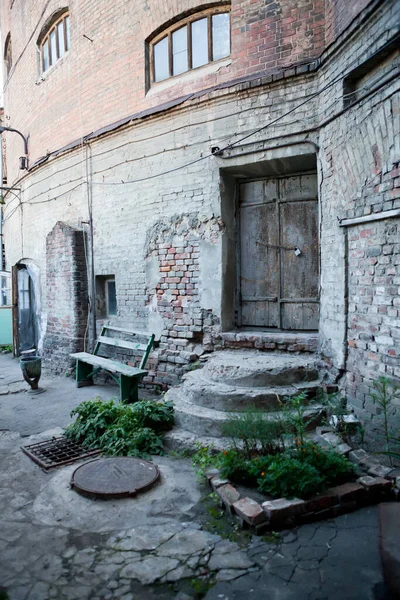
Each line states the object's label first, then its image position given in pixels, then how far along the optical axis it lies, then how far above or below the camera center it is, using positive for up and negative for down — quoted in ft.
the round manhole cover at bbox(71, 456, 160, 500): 11.68 -5.68
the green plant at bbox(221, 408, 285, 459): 12.31 -4.49
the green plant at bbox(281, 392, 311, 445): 12.44 -4.21
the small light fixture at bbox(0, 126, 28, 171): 32.96 +10.38
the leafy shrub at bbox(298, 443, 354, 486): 10.96 -4.81
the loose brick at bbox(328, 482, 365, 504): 10.37 -5.22
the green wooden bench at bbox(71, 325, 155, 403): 18.99 -3.79
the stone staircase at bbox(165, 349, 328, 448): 14.70 -3.90
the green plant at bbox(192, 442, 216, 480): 12.64 -5.49
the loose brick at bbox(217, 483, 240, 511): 10.61 -5.45
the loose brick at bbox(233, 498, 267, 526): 9.71 -5.36
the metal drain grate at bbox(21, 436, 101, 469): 14.02 -5.80
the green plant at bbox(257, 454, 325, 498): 10.36 -4.94
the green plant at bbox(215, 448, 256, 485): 11.66 -5.15
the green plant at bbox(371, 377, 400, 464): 12.16 -3.49
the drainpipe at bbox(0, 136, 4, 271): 47.99 +8.90
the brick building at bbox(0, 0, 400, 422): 13.89 +5.06
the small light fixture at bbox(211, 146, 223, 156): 19.24 +6.31
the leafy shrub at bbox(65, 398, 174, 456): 14.53 -5.15
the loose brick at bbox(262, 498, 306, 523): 9.77 -5.29
